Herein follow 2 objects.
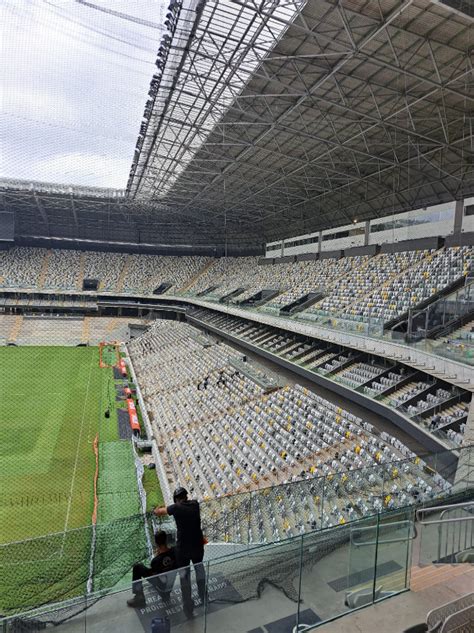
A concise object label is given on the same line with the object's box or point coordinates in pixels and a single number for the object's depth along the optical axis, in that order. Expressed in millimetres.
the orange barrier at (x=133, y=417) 18609
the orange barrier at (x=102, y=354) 32719
